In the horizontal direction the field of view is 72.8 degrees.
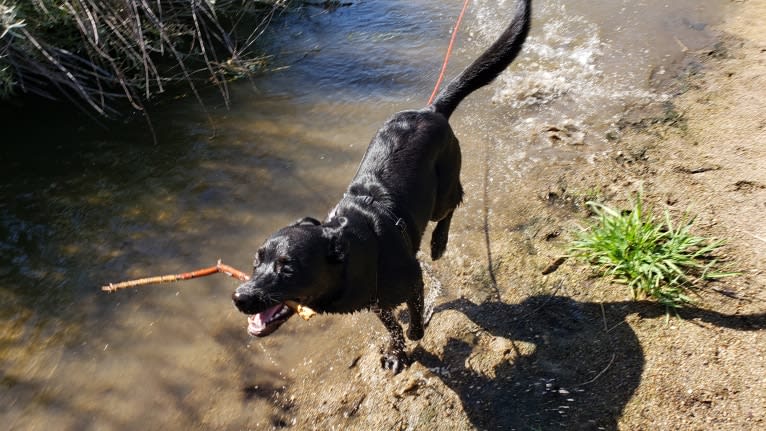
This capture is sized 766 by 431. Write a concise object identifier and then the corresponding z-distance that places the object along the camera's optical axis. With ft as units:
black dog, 8.01
